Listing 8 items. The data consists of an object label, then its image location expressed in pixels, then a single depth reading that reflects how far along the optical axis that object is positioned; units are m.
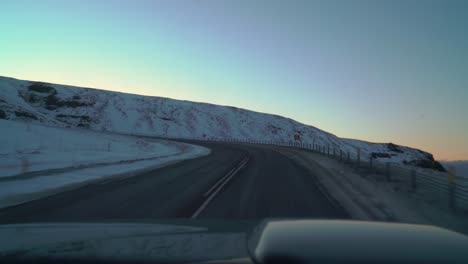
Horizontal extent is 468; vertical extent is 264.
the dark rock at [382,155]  110.56
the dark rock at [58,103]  121.42
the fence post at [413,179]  11.58
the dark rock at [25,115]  72.64
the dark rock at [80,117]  114.55
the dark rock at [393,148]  135.25
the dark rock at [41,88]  129.27
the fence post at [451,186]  8.59
